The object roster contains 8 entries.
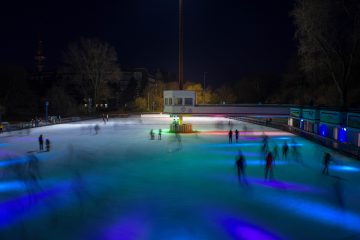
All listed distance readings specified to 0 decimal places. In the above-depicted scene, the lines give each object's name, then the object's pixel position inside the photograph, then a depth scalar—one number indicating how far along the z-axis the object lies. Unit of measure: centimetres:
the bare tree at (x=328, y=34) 3434
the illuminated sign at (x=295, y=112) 3989
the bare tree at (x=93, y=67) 7506
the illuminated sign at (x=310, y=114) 3344
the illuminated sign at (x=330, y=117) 2755
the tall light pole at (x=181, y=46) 4176
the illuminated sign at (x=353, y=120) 2427
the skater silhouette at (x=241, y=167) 1666
